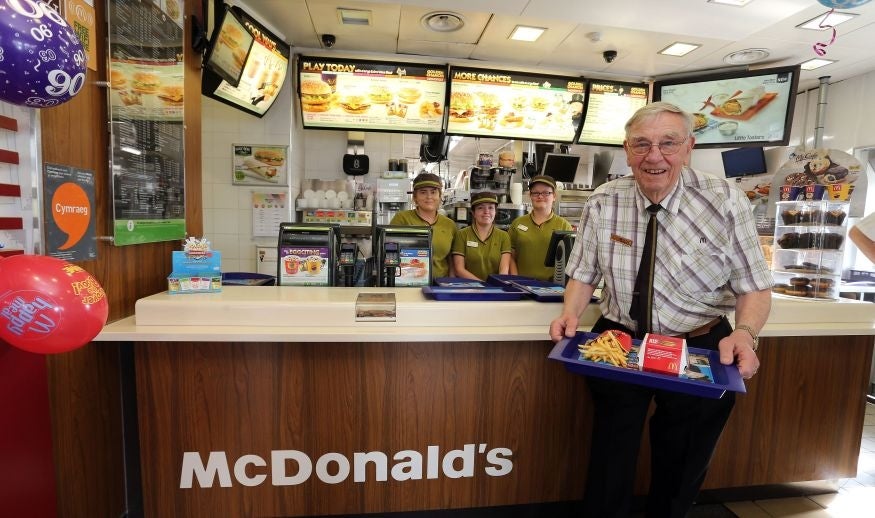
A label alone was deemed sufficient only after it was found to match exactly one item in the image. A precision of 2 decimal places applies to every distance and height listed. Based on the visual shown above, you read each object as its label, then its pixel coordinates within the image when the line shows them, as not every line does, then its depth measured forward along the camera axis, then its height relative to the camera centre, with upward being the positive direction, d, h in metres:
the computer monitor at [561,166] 5.39 +0.63
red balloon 1.11 -0.25
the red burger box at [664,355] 1.42 -0.42
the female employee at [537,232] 3.72 -0.11
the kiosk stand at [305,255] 2.29 -0.22
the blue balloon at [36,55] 1.06 +0.36
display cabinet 2.40 -0.11
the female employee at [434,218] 3.34 -0.03
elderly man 1.62 -0.23
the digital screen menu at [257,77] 3.31 +1.08
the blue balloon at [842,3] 2.08 +1.03
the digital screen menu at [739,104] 3.90 +1.06
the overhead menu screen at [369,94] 4.08 +1.07
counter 1.82 -0.81
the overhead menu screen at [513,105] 4.28 +1.07
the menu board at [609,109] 4.56 +1.12
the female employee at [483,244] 3.56 -0.21
